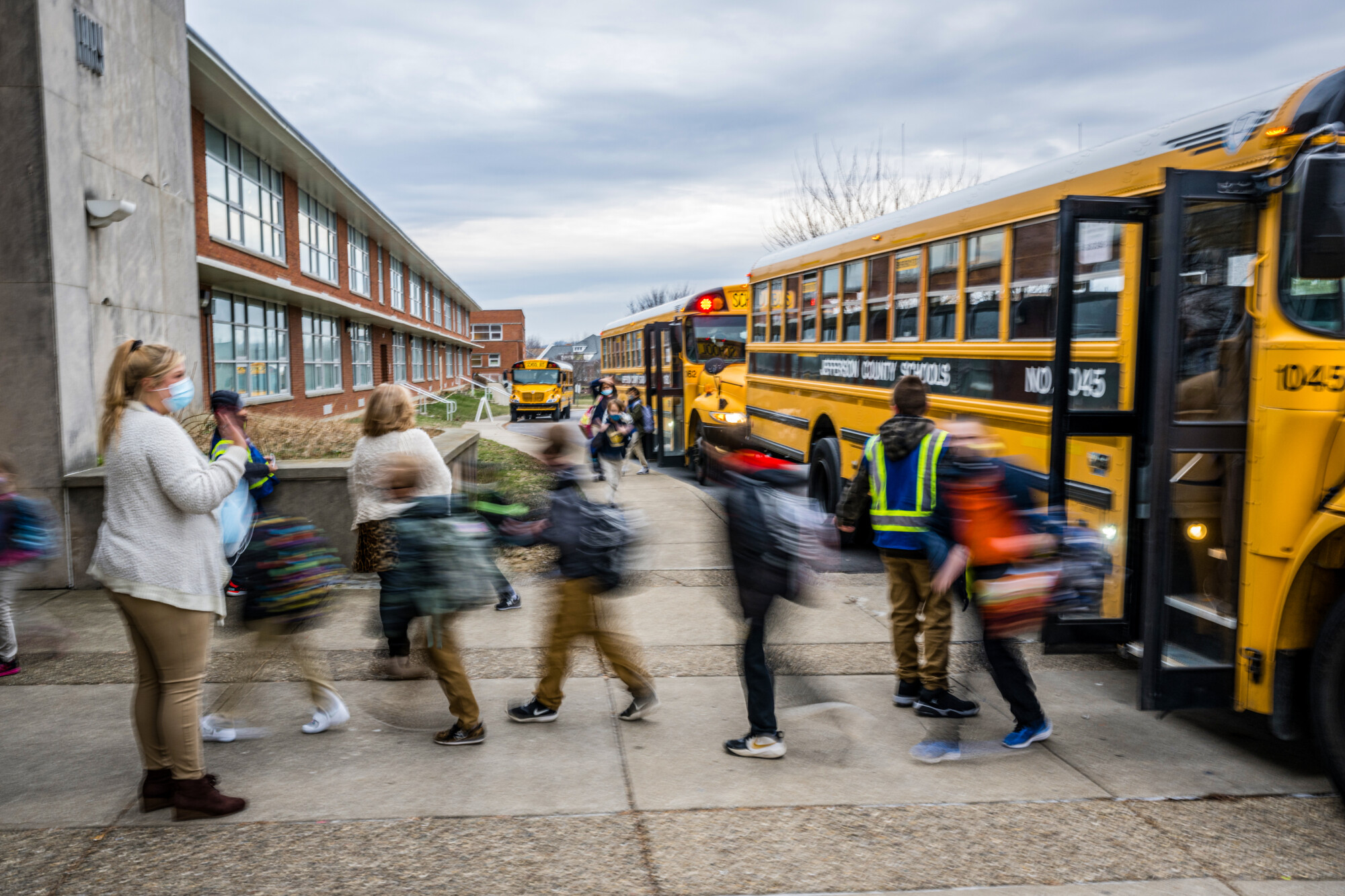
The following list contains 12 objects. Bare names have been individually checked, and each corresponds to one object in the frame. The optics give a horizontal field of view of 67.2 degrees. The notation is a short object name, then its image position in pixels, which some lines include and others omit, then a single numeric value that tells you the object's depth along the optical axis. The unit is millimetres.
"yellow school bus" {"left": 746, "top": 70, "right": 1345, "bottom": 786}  3906
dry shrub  9078
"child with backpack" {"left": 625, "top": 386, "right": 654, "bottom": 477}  16266
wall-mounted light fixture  8266
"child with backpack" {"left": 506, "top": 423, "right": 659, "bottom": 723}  4539
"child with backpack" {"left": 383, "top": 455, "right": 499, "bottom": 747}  4367
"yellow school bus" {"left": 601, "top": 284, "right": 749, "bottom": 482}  15172
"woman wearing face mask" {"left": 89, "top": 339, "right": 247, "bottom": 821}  3566
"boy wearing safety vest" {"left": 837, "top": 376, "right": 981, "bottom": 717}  4852
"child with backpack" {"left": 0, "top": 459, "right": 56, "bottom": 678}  3814
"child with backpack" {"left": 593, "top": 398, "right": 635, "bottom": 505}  12367
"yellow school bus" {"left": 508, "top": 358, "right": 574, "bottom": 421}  39938
